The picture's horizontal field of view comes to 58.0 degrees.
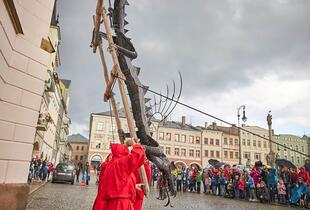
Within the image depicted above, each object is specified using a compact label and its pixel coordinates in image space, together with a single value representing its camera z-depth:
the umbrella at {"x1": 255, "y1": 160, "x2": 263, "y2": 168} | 16.60
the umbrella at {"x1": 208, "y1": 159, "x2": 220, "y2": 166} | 25.99
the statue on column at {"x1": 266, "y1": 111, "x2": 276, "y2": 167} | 24.77
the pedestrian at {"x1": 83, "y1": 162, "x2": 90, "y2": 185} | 22.97
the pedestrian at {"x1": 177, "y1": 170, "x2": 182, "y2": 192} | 22.47
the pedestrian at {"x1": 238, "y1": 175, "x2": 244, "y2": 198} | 17.12
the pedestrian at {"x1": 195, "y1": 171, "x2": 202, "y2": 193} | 22.09
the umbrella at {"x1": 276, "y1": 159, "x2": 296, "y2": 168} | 17.87
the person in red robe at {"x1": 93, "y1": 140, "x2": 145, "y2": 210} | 3.87
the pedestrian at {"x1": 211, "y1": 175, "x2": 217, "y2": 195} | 20.27
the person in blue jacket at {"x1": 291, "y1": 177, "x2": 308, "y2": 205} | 13.88
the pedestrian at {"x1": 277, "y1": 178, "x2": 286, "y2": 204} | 15.04
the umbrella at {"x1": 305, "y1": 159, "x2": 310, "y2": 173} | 13.70
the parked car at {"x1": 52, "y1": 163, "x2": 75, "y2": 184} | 22.19
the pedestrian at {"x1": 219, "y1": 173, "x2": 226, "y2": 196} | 19.11
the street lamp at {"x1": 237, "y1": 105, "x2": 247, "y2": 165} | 27.29
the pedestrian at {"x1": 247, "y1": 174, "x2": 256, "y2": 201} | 16.09
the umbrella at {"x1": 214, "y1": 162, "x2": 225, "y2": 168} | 24.63
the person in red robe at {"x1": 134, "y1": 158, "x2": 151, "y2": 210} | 4.85
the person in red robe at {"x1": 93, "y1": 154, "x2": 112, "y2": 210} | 4.27
